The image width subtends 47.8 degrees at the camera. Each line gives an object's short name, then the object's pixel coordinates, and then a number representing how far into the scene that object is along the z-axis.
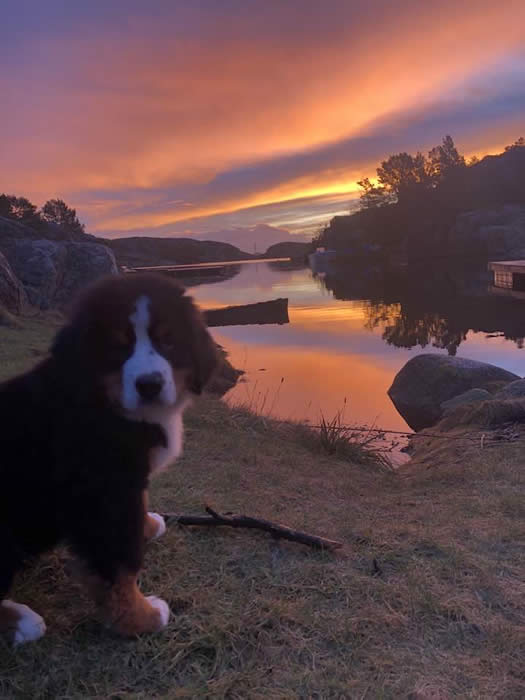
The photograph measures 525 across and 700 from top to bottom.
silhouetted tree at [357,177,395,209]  69.12
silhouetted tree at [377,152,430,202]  67.25
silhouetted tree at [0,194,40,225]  30.66
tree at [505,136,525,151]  65.56
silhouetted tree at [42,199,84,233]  40.51
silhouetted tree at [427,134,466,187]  66.70
